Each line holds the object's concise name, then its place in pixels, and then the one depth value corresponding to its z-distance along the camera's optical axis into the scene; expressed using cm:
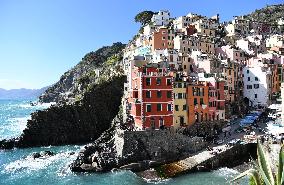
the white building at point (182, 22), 12710
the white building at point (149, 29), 11544
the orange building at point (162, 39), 10038
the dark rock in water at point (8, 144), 8862
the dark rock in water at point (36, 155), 7357
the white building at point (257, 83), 8662
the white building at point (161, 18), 13025
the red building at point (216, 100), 7269
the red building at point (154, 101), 6506
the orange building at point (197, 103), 6888
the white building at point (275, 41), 11822
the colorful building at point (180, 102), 6694
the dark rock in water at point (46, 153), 7612
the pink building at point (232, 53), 9943
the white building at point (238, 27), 13175
